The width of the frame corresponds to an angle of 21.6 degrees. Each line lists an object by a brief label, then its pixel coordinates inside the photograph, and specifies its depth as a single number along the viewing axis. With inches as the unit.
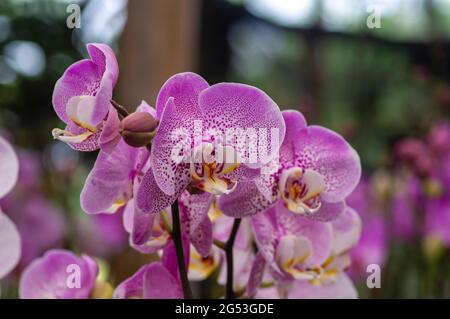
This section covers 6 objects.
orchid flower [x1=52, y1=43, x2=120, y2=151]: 23.7
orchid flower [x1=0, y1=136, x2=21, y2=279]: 25.9
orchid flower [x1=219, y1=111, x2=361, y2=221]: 25.0
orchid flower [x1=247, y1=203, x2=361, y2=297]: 26.1
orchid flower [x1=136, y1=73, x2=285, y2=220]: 24.2
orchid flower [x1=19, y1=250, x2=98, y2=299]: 27.0
